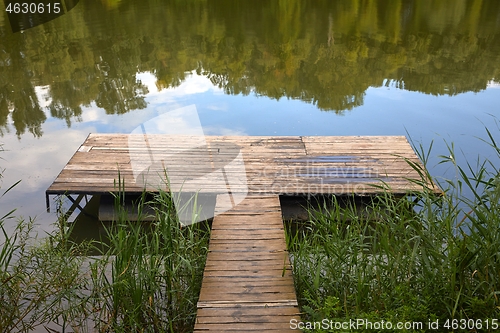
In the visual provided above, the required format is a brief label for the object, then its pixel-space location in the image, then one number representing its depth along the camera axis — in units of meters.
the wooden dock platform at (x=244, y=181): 2.88
